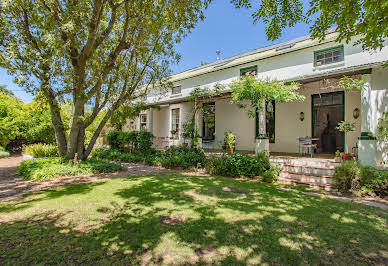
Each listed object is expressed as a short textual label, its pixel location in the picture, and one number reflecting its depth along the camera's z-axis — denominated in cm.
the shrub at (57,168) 666
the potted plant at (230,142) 1050
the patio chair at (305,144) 795
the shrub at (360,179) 512
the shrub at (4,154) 1196
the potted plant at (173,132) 1328
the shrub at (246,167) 679
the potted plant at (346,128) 696
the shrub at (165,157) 893
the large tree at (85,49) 640
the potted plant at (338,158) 694
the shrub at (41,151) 1015
